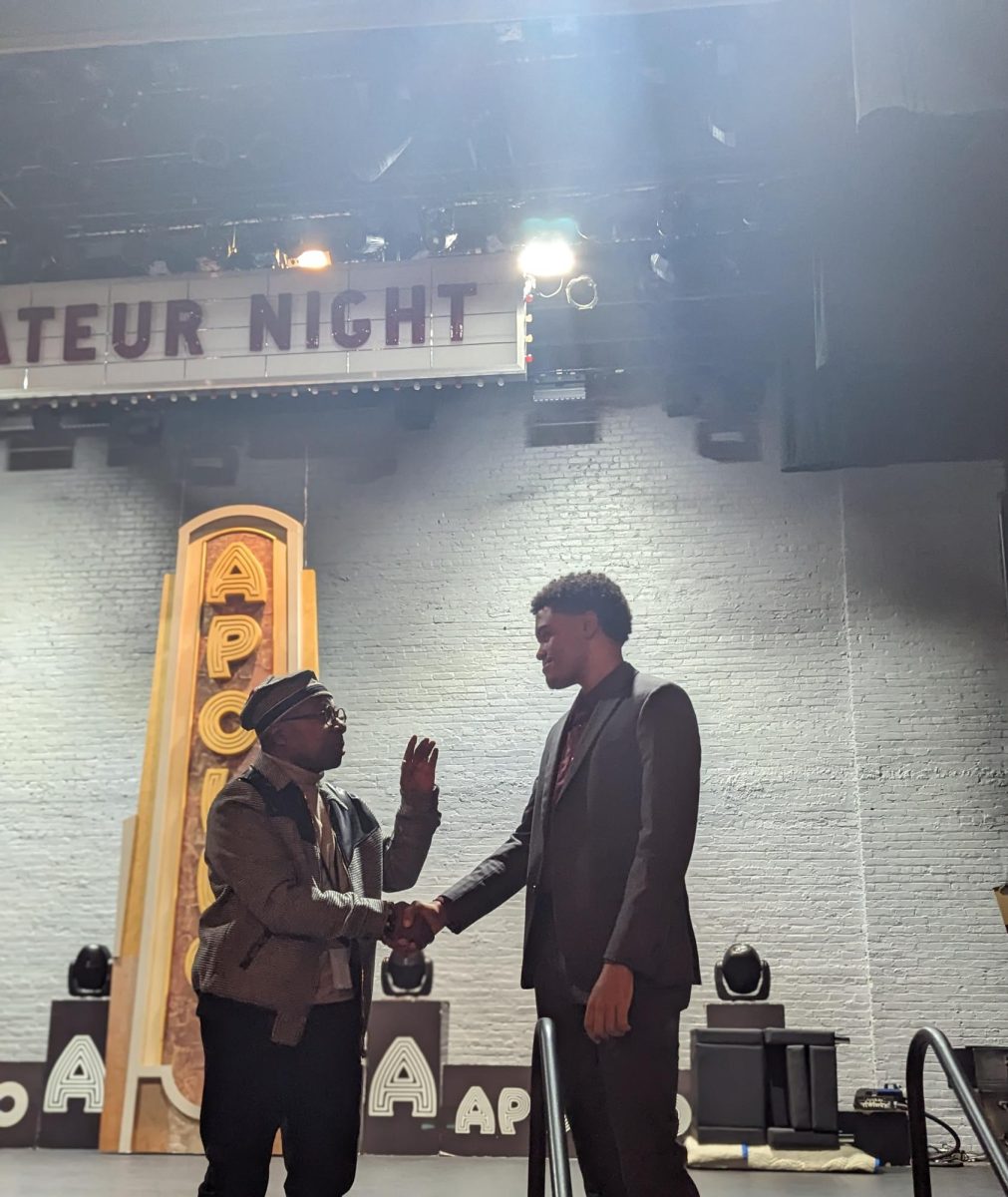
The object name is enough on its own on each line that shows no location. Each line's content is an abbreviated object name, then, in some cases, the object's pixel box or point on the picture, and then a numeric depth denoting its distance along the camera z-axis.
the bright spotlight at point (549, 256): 6.99
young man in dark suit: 2.42
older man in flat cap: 2.72
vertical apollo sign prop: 6.31
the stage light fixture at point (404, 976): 7.05
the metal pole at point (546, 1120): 2.18
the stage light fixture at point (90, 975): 7.01
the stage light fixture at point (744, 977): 6.77
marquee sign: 6.59
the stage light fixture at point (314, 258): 7.06
